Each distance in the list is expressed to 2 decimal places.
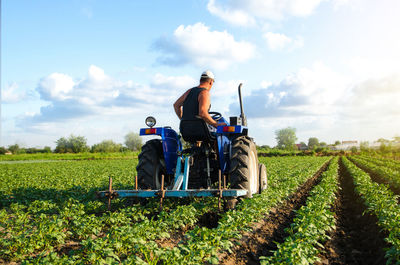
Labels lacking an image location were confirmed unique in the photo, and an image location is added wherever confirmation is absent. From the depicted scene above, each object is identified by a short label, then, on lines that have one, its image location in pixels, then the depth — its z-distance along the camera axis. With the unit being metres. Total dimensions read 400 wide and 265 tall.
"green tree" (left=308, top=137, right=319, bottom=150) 137.62
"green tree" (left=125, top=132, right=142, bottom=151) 101.81
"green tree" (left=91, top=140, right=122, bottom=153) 72.19
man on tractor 5.54
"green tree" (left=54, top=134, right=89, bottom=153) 82.72
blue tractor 5.29
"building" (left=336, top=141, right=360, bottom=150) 123.75
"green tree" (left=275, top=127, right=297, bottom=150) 114.86
